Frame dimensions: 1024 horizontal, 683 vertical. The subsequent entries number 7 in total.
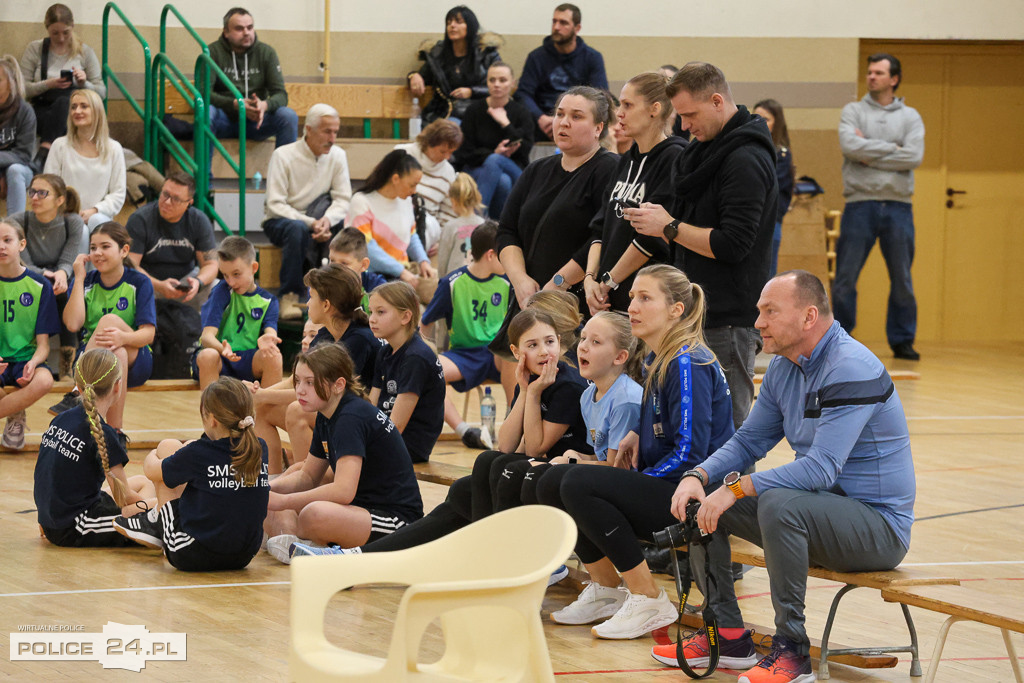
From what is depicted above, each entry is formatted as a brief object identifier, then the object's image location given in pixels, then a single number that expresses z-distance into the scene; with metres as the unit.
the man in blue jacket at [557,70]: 20.23
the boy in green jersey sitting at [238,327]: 13.32
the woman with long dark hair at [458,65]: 20.20
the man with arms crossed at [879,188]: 20.34
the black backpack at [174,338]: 15.99
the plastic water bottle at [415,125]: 20.95
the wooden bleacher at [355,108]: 19.97
